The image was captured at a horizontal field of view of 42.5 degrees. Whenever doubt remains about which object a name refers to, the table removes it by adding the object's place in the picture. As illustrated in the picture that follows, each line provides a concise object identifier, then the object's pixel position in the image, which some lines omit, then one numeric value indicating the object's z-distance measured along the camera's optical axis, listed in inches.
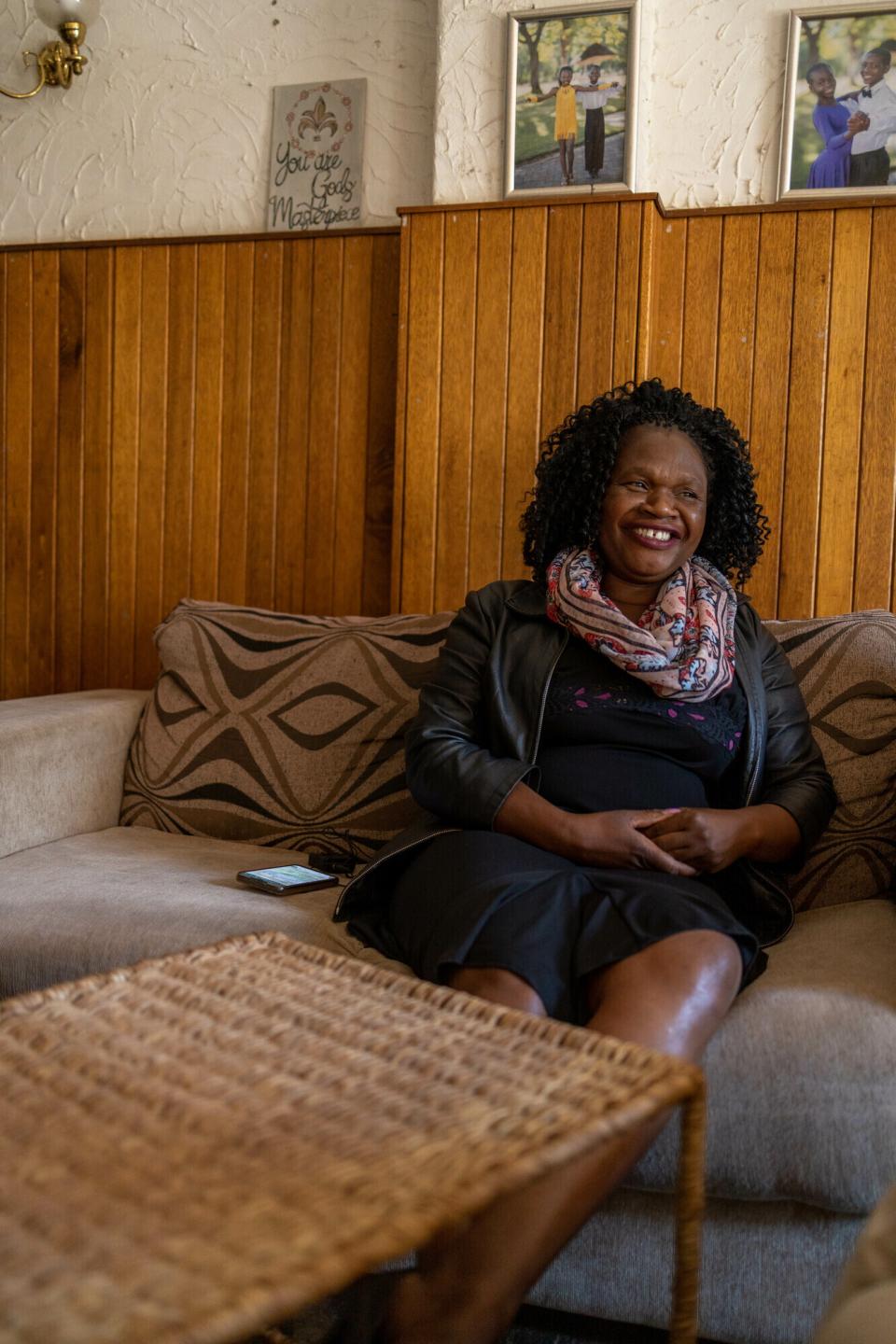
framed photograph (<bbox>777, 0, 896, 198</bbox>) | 90.7
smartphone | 71.2
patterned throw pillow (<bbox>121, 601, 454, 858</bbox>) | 83.5
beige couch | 51.7
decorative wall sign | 105.7
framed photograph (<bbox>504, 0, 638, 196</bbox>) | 94.2
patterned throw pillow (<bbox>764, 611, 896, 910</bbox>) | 72.4
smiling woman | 54.9
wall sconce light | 107.9
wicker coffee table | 27.6
